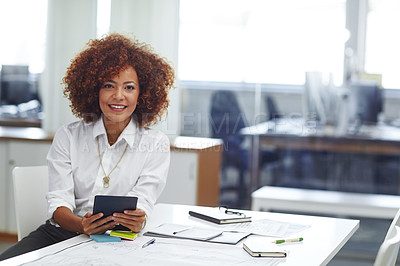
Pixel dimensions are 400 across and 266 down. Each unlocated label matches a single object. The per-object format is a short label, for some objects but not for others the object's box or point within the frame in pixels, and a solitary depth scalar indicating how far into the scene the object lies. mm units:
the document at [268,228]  2059
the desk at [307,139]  5117
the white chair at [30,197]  2359
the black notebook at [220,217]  2201
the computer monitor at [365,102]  5176
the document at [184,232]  1946
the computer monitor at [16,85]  5485
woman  2264
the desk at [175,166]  4051
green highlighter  1903
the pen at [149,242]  1826
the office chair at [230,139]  5215
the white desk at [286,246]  1668
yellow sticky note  1898
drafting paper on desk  1615
